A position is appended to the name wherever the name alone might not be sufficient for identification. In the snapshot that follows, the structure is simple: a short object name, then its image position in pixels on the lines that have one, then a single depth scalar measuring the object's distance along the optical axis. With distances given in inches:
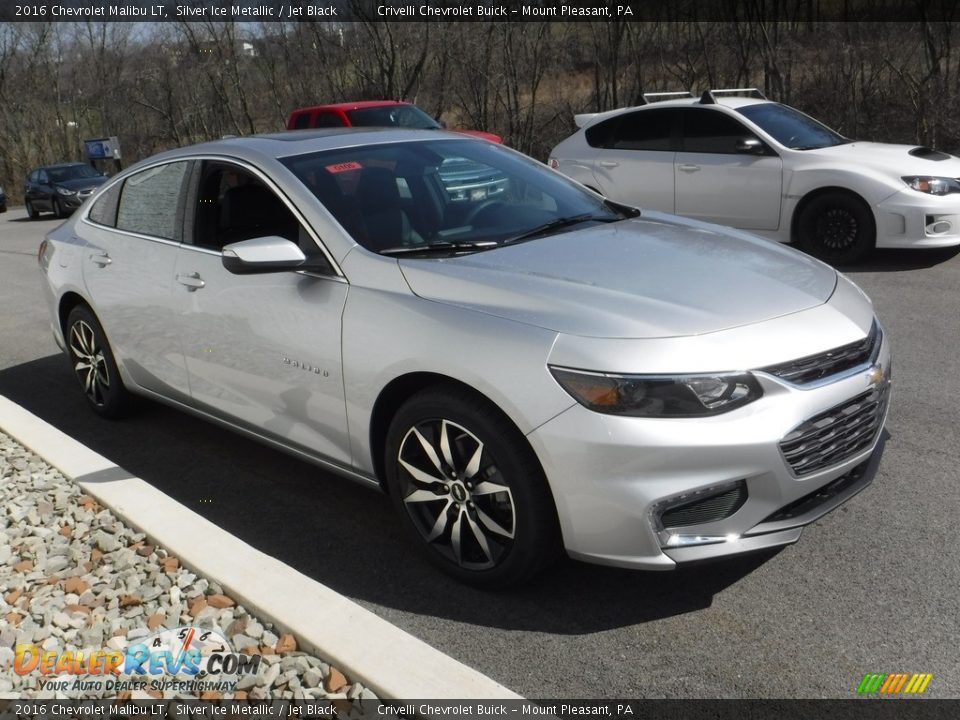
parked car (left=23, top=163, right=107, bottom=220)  1010.7
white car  341.7
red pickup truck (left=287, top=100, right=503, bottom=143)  622.2
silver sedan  124.4
